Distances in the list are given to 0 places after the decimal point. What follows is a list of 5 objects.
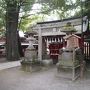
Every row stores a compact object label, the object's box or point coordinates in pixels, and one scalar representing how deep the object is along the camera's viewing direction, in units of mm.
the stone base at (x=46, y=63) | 6916
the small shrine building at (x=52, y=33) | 6490
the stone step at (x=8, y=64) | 7046
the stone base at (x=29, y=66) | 6027
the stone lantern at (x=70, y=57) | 4949
